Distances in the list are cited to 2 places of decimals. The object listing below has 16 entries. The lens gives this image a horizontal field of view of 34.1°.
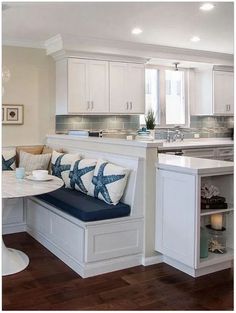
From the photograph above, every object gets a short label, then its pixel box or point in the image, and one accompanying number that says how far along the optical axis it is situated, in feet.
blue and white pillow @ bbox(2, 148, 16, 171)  15.02
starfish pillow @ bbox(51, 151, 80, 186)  13.78
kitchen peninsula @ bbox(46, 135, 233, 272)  11.07
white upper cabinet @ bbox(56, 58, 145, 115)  16.81
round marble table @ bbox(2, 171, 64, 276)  10.03
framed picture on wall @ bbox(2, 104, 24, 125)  16.24
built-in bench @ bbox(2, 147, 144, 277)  10.62
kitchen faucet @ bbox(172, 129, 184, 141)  20.89
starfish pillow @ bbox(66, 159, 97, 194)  12.51
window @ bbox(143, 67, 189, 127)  20.53
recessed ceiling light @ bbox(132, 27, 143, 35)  14.90
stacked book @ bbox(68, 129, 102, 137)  15.46
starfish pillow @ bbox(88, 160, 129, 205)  11.18
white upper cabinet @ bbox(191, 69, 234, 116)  20.80
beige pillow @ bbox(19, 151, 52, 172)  15.08
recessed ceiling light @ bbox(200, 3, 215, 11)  12.00
